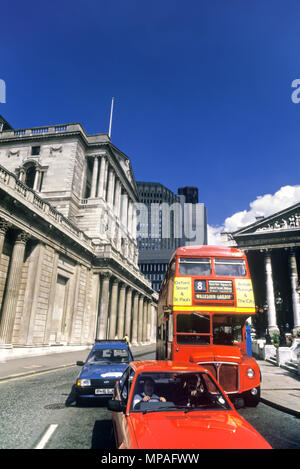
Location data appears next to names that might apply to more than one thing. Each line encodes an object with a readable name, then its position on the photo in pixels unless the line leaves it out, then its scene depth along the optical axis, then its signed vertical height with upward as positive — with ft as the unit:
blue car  26.27 -4.06
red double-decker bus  27.09 +1.04
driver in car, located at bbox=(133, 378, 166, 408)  14.06 -3.18
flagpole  160.04 +111.39
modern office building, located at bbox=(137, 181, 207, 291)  498.28 +174.86
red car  10.37 -3.50
